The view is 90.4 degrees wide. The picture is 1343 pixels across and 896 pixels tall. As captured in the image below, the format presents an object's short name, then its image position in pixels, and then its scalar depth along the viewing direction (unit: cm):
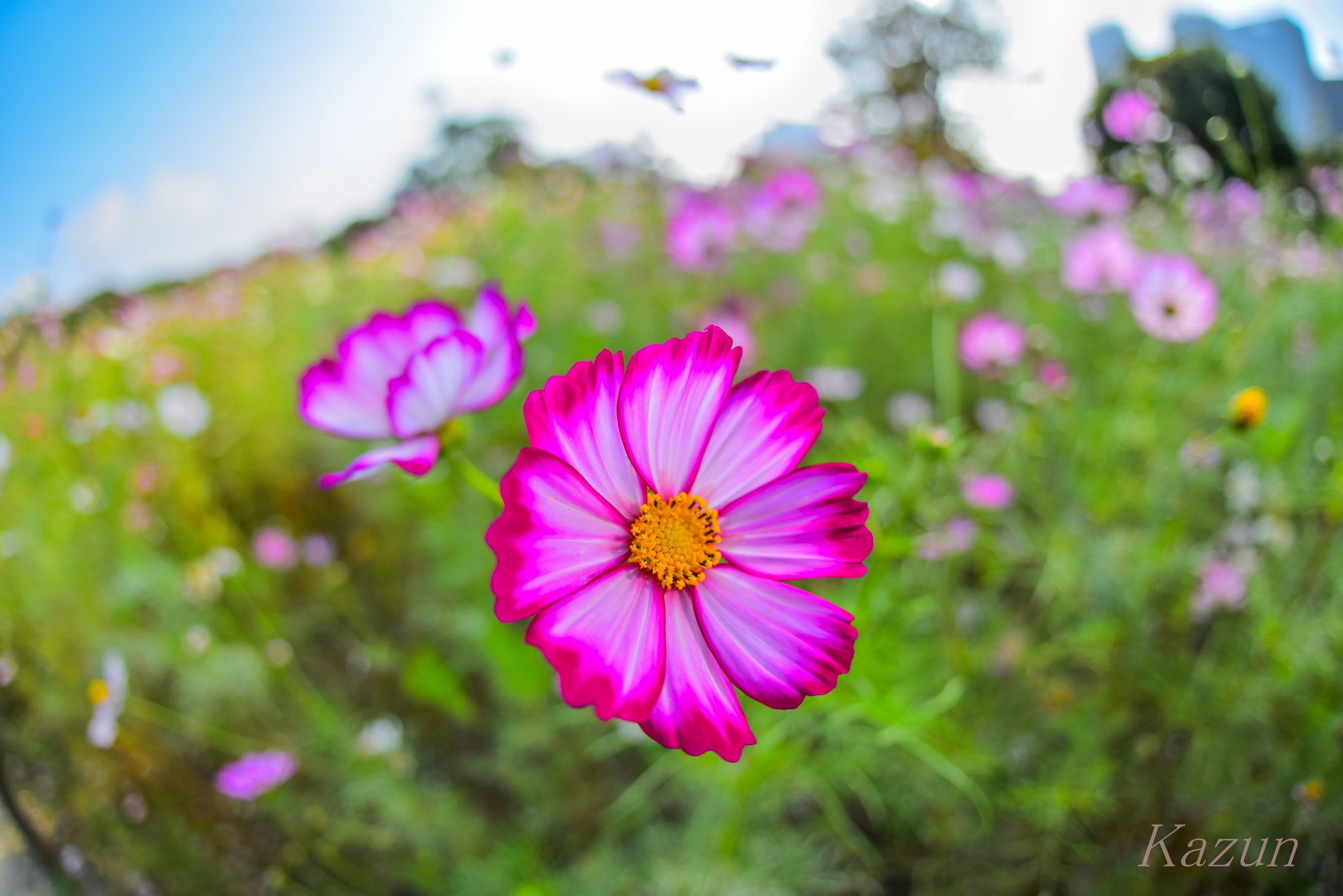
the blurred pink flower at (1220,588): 83
